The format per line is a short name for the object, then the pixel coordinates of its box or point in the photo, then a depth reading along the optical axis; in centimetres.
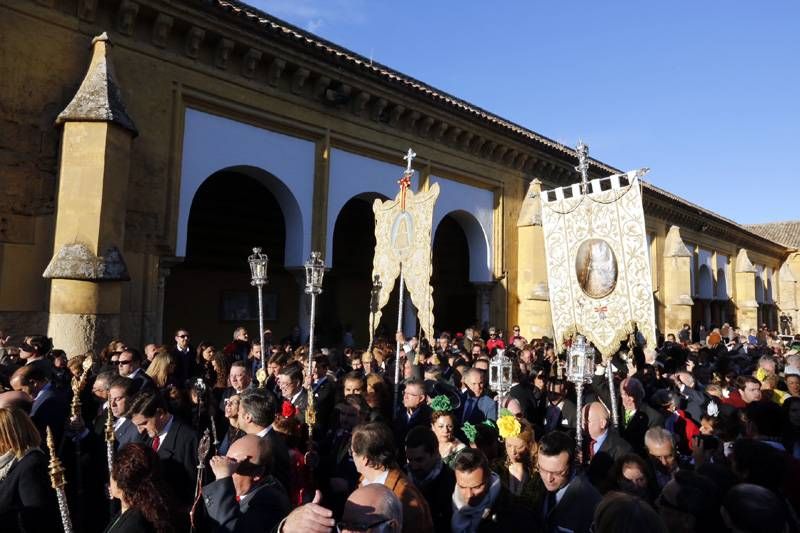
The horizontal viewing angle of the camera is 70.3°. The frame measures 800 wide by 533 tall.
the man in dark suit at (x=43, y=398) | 443
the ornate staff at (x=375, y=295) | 841
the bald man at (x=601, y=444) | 400
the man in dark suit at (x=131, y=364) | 578
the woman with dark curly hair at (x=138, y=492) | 247
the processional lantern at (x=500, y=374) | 517
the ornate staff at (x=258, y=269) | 727
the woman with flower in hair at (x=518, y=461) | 355
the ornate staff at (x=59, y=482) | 259
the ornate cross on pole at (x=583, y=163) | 716
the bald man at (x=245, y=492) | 267
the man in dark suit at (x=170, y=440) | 376
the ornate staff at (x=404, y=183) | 759
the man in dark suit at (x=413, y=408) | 489
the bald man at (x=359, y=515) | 197
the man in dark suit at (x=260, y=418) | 356
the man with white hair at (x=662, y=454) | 382
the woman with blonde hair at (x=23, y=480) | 304
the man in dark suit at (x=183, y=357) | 800
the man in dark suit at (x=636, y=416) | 516
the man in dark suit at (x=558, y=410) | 560
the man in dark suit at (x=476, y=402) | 556
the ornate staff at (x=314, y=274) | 648
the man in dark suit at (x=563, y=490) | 299
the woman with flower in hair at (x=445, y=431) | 387
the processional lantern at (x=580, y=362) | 481
